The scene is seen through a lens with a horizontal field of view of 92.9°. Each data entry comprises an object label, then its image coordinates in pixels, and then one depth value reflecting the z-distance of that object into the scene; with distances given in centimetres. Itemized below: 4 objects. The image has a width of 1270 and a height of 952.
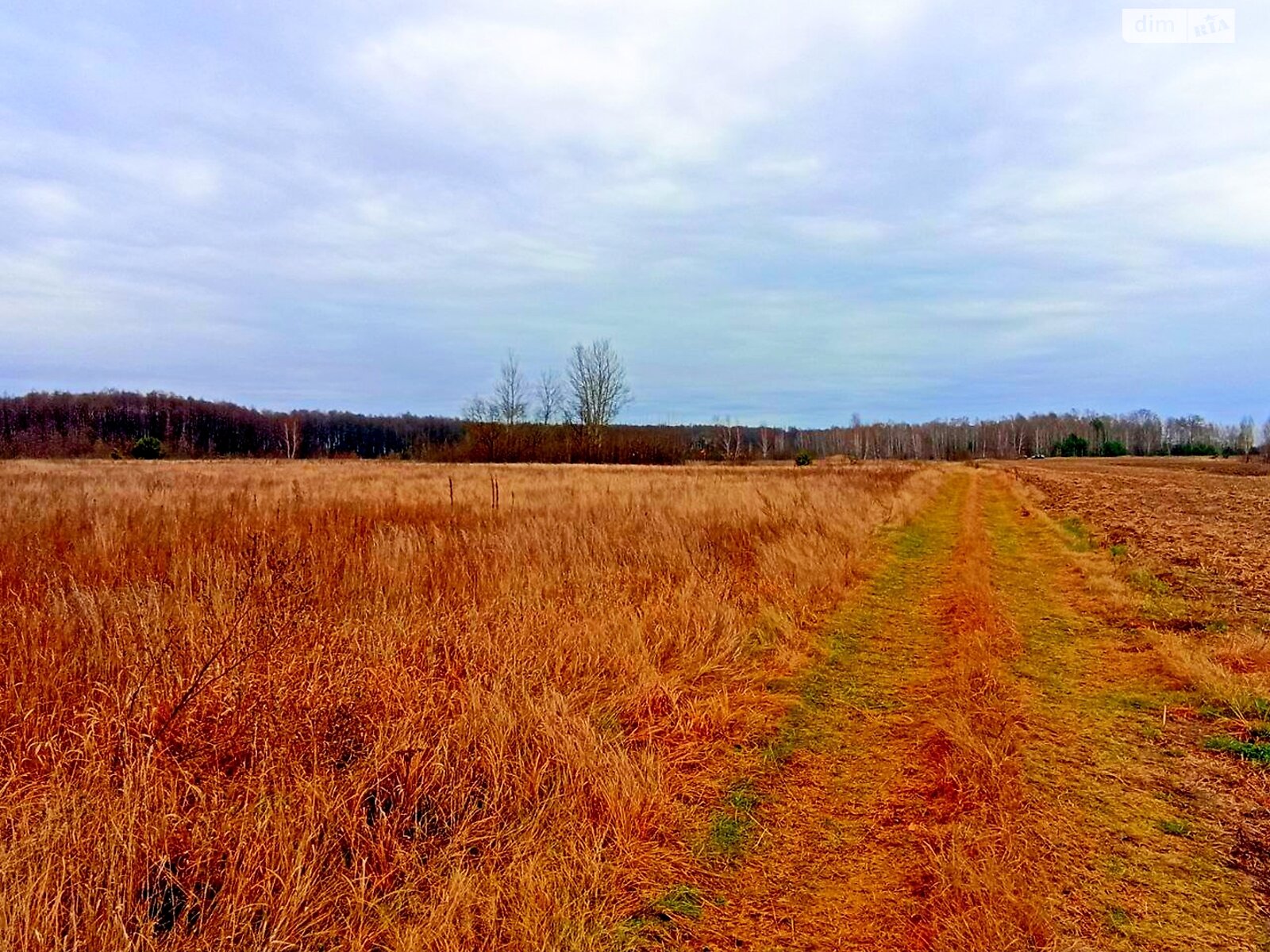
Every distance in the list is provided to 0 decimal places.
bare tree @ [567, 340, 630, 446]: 7031
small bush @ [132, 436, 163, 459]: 5991
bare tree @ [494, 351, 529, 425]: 7556
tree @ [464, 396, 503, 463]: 6788
